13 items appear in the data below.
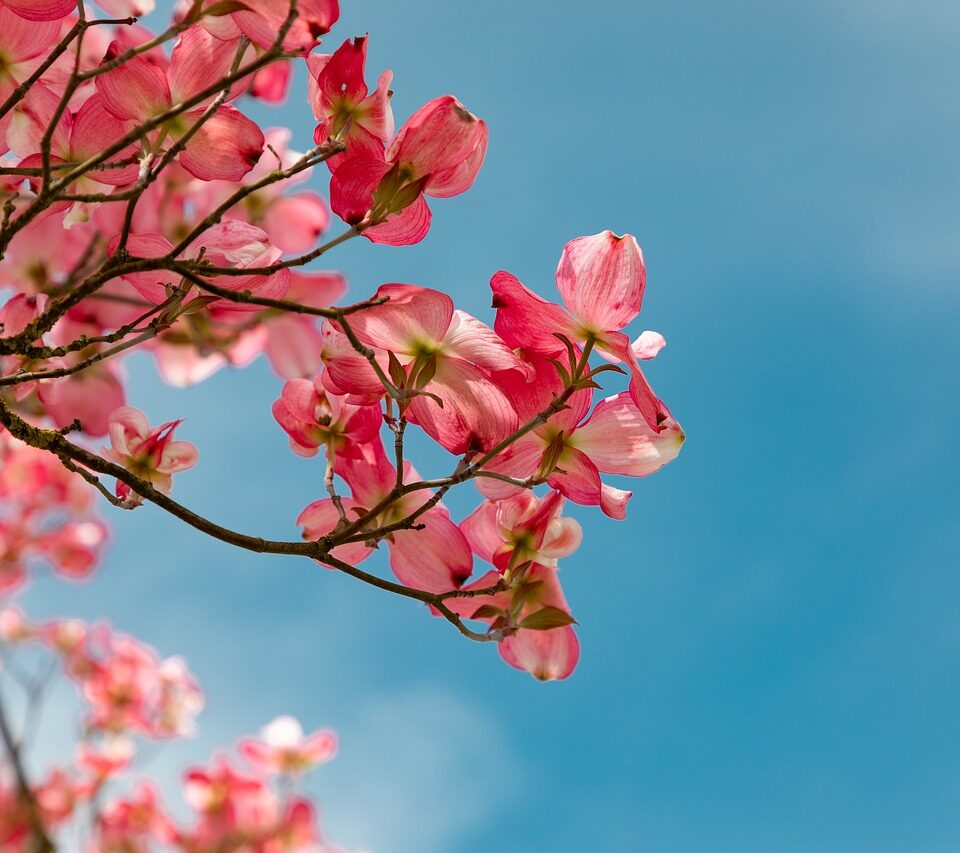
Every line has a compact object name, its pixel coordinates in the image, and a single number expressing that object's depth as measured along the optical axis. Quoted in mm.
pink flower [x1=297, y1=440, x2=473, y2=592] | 1205
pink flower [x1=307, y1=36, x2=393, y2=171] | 1146
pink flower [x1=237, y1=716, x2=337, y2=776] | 2639
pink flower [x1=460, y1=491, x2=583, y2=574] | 1203
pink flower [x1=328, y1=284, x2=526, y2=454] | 1140
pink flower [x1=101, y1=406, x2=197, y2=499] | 1208
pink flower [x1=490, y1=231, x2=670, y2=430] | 1149
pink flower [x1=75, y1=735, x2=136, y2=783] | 3565
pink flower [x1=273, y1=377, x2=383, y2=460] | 1201
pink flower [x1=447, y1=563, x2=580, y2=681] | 1210
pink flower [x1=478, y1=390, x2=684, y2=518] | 1171
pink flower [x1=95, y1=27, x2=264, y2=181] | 1142
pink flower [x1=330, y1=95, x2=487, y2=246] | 1137
